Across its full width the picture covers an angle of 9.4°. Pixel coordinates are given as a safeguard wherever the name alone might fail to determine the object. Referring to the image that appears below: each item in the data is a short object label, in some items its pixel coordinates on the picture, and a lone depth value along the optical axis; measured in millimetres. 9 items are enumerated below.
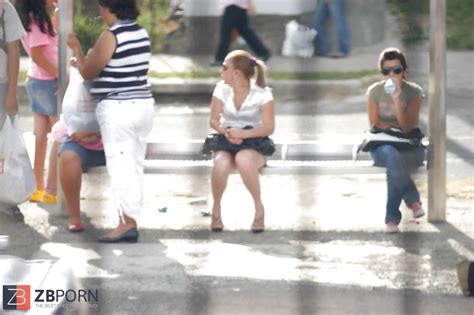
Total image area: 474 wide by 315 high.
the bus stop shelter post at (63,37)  11445
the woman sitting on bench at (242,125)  11156
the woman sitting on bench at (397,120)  11242
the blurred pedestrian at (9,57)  10969
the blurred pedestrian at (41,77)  11922
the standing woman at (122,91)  10609
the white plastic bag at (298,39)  16187
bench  11578
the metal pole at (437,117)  11211
